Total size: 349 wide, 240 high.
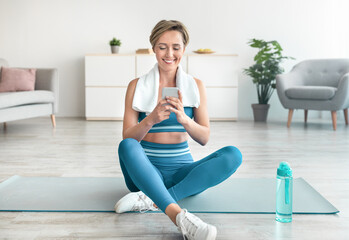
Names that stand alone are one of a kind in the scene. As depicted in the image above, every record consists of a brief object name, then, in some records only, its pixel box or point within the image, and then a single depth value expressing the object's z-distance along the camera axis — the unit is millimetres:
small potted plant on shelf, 6008
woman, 1704
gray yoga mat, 1905
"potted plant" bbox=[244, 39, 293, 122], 5730
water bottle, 1637
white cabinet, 5977
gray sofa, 4336
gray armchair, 5035
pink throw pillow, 4980
